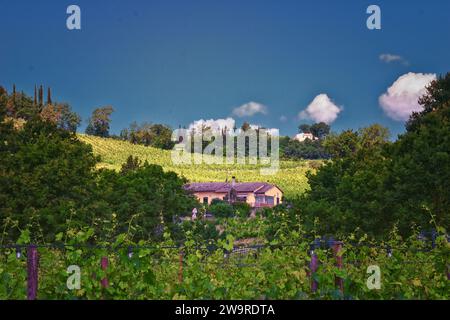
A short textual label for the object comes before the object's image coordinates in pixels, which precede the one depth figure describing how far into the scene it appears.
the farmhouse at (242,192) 73.31
